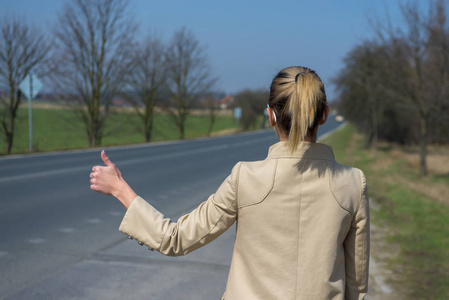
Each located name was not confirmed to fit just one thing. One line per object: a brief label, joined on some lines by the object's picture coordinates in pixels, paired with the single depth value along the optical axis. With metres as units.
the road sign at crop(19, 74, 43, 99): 20.03
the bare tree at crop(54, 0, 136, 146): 26.52
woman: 1.55
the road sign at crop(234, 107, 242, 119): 54.32
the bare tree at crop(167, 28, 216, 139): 39.16
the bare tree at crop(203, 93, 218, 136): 38.75
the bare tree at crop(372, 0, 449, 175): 13.59
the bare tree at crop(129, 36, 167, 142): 33.16
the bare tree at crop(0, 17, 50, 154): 20.23
